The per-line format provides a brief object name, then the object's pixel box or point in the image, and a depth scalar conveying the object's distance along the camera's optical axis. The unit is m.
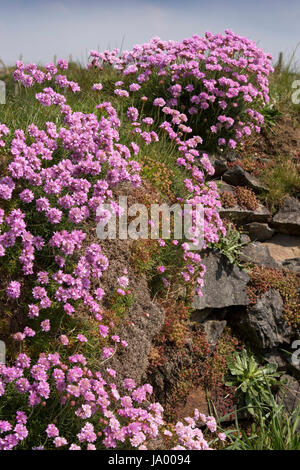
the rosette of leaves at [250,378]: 7.53
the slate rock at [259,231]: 9.34
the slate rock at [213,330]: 7.84
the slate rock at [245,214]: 9.02
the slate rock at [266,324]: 8.13
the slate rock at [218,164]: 9.44
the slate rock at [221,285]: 7.78
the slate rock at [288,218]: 9.64
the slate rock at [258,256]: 8.73
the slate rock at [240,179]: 9.63
